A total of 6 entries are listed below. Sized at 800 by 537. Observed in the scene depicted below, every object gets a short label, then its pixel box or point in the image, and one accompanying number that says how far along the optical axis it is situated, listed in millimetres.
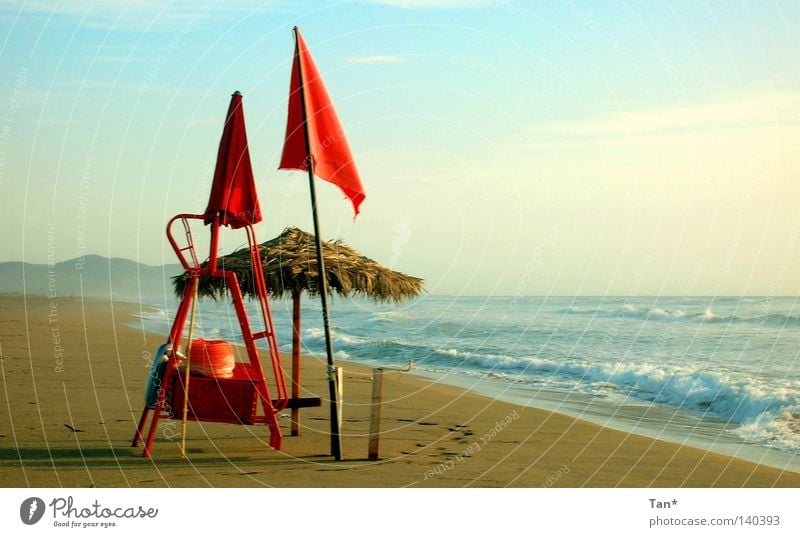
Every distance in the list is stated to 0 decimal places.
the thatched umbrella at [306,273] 9781
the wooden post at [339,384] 8812
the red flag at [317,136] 8680
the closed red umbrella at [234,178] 8695
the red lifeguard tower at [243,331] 8570
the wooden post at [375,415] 8719
